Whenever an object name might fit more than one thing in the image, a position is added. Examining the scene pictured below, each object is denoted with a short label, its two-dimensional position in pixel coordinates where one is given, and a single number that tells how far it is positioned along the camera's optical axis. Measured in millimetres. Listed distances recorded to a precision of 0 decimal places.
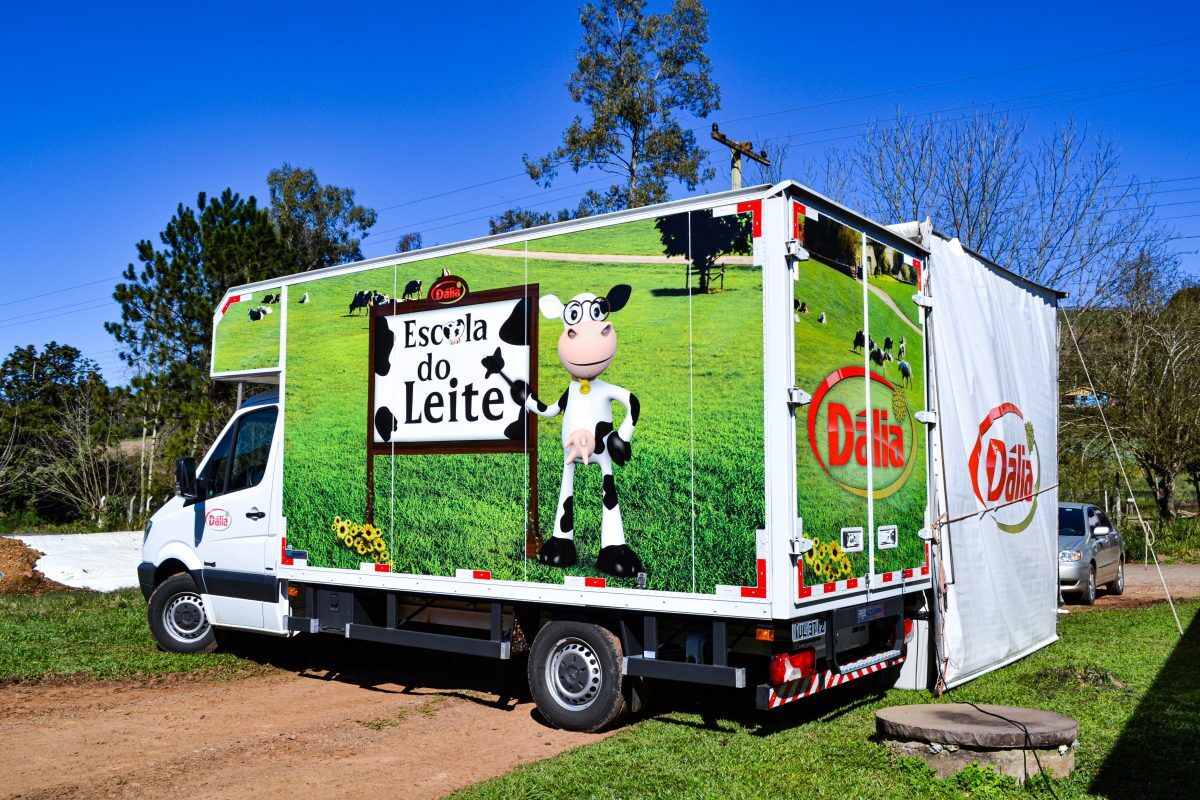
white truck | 6465
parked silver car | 13656
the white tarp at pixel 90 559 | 18016
